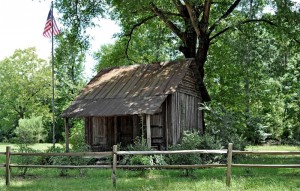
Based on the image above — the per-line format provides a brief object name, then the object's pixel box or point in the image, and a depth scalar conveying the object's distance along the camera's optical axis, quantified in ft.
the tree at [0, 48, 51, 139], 180.55
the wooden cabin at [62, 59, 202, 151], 71.10
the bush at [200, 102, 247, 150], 75.72
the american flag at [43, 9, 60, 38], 96.84
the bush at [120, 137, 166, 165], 59.36
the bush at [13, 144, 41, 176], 60.34
